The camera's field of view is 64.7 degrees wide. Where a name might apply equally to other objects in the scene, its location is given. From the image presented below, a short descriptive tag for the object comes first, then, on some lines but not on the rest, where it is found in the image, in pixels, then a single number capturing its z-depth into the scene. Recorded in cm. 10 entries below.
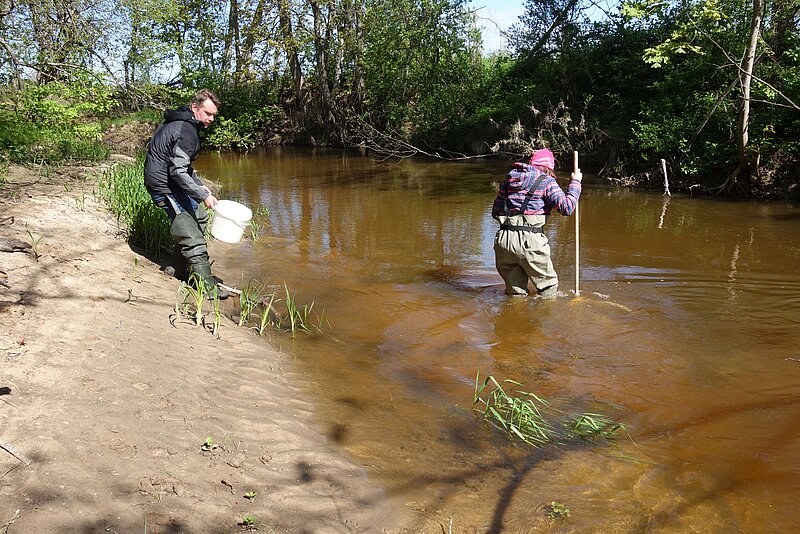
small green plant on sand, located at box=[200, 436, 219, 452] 327
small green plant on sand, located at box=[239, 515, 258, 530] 272
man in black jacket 594
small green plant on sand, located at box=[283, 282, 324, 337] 562
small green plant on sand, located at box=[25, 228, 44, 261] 552
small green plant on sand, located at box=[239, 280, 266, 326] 574
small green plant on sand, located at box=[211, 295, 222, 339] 514
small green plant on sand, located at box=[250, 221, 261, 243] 945
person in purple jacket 604
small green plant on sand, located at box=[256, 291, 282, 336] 545
